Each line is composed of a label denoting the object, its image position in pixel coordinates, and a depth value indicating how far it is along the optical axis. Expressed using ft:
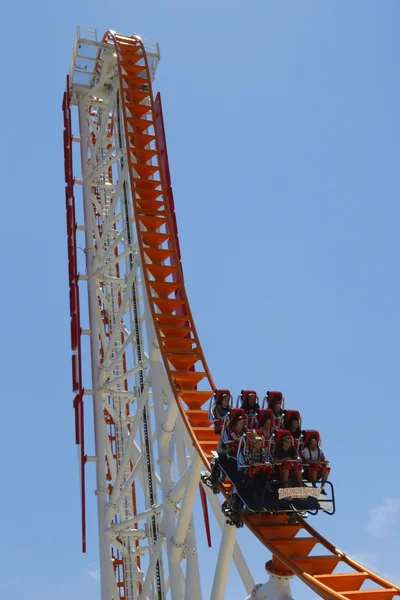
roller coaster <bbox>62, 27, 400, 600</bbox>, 32.22
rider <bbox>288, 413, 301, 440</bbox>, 34.30
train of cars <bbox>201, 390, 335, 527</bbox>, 30.76
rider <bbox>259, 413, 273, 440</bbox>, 33.63
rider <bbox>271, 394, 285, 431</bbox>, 34.14
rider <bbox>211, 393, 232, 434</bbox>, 37.09
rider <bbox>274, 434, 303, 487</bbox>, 30.91
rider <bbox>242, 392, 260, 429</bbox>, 36.91
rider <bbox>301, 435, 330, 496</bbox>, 31.55
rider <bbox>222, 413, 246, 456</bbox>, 33.53
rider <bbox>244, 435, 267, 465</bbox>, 31.08
